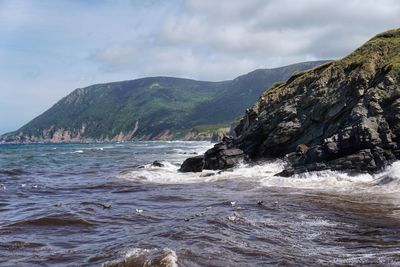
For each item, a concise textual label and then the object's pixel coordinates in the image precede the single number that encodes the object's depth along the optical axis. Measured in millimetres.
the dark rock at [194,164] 45156
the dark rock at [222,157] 45000
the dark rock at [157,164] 50312
